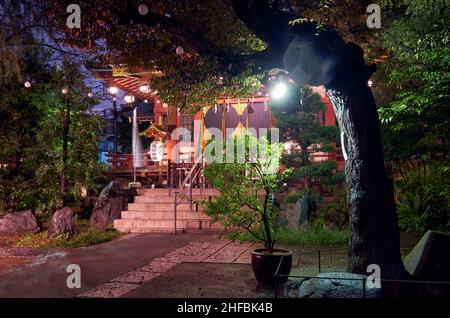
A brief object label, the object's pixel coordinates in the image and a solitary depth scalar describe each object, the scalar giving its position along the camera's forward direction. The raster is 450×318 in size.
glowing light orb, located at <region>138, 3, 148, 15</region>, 7.87
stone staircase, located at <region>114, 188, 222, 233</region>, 14.00
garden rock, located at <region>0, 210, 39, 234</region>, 13.59
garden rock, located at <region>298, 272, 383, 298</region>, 5.52
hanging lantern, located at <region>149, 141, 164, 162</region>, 19.28
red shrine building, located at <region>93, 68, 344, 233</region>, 14.37
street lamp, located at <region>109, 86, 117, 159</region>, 20.73
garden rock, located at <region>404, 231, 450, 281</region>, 6.29
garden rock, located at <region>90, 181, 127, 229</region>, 15.18
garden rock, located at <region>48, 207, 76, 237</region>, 12.41
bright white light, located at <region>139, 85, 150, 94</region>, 20.39
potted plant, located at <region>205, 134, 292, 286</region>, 7.38
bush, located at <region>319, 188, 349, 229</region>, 13.22
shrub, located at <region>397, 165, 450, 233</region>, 12.03
